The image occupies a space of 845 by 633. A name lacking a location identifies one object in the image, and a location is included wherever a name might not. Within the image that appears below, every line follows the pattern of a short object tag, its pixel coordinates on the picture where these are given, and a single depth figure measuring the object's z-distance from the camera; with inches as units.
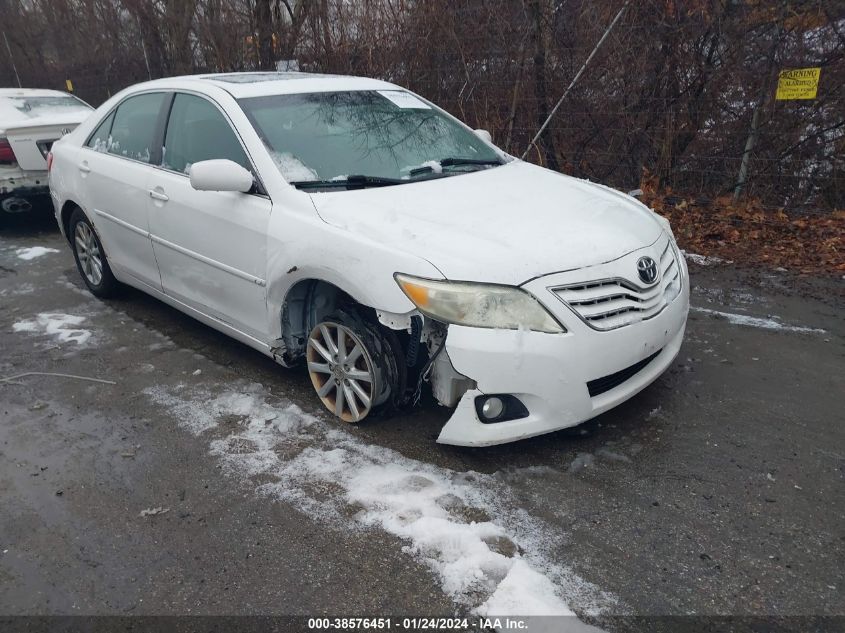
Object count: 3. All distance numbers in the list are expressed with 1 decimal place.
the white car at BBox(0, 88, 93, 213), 274.2
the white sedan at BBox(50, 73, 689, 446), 108.8
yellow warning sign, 239.1
